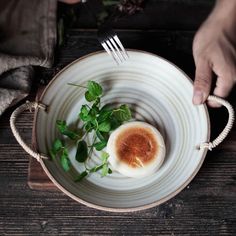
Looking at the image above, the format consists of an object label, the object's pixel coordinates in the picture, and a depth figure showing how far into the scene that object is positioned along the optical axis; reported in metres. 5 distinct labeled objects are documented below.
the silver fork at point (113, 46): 1.06
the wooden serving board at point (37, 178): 1.00
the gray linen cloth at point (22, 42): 1.09
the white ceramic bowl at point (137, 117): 0.94
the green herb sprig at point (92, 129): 0.98
